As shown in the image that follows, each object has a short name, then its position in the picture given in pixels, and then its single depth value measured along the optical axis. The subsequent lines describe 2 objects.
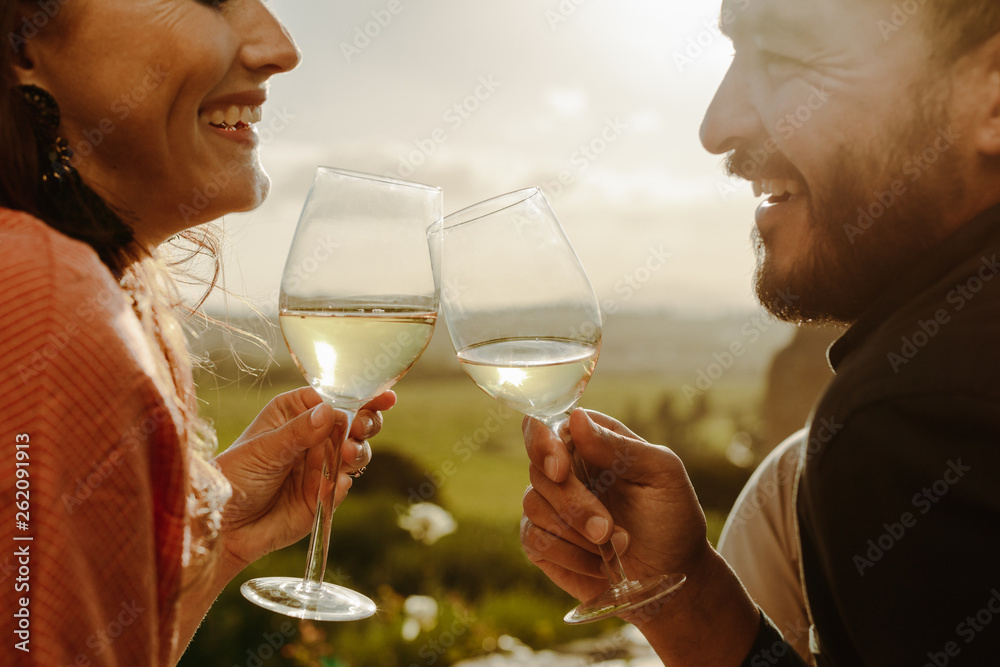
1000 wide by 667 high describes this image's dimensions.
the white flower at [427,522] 1.60
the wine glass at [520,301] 0.69
